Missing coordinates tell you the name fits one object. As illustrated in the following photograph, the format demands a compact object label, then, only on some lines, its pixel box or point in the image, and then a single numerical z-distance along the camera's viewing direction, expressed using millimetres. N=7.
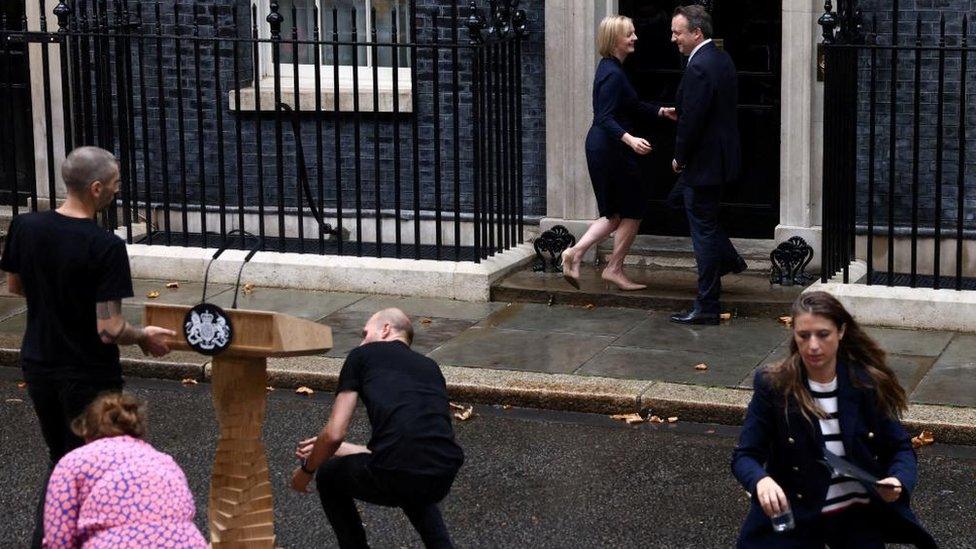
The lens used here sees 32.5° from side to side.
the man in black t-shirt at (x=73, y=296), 5996
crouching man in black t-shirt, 5691
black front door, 11195
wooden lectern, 6047
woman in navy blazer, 5066
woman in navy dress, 10422
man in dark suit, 9820
